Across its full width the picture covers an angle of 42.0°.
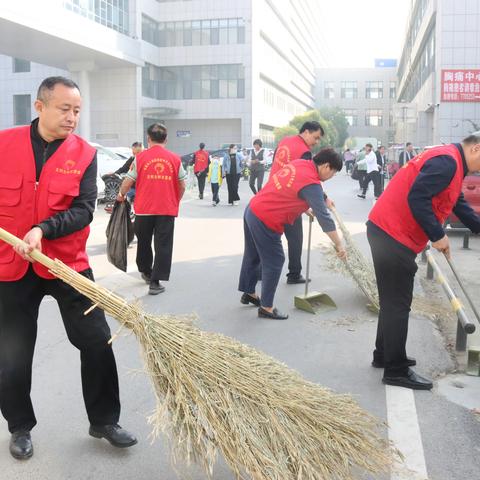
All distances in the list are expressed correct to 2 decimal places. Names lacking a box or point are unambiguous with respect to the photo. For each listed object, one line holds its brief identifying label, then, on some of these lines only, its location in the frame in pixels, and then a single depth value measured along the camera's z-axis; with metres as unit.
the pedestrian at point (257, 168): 17.97
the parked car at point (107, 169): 15.66
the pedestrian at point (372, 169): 18.75
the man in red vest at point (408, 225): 3.81
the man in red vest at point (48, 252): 2.96
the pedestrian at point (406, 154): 19.75
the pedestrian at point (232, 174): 17.17
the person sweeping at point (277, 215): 5.22
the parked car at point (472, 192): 11.27
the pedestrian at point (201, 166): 19.53
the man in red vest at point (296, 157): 7.11
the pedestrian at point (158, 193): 6.83
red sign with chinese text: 29.92
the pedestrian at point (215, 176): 17.52
